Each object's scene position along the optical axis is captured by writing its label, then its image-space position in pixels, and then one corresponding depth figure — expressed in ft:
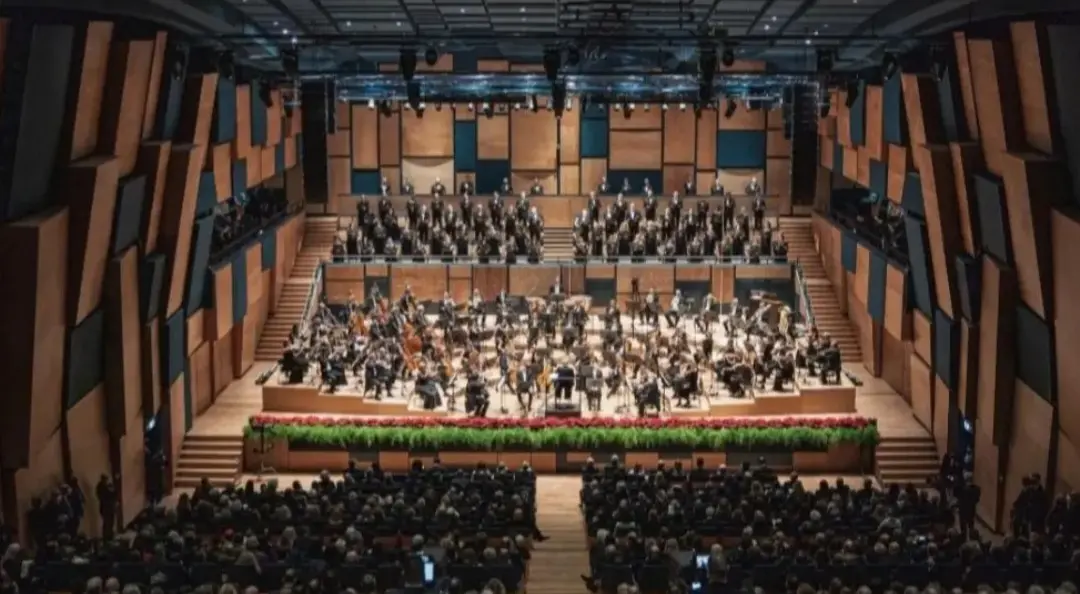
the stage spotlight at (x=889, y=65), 70.64
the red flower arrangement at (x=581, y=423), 76.38
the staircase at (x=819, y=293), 95.40
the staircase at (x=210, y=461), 75.46
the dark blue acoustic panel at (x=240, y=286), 85.92
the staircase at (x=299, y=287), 95.43
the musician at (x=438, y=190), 107.55
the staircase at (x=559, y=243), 103.30
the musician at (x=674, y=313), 89.66
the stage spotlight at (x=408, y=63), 67.82
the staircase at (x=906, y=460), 76.02
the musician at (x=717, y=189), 106.63
